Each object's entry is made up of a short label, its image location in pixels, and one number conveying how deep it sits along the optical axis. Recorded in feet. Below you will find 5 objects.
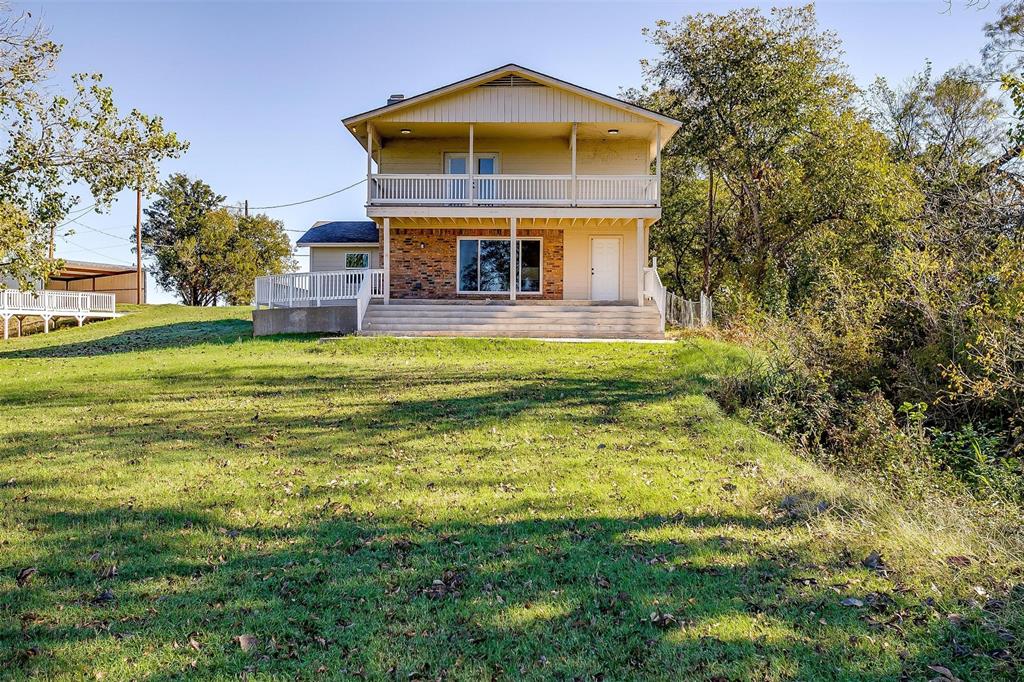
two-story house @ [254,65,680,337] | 61.52
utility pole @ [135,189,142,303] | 119.00
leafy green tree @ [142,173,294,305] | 138.62
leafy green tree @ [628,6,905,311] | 69.72
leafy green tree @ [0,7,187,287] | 43.98
